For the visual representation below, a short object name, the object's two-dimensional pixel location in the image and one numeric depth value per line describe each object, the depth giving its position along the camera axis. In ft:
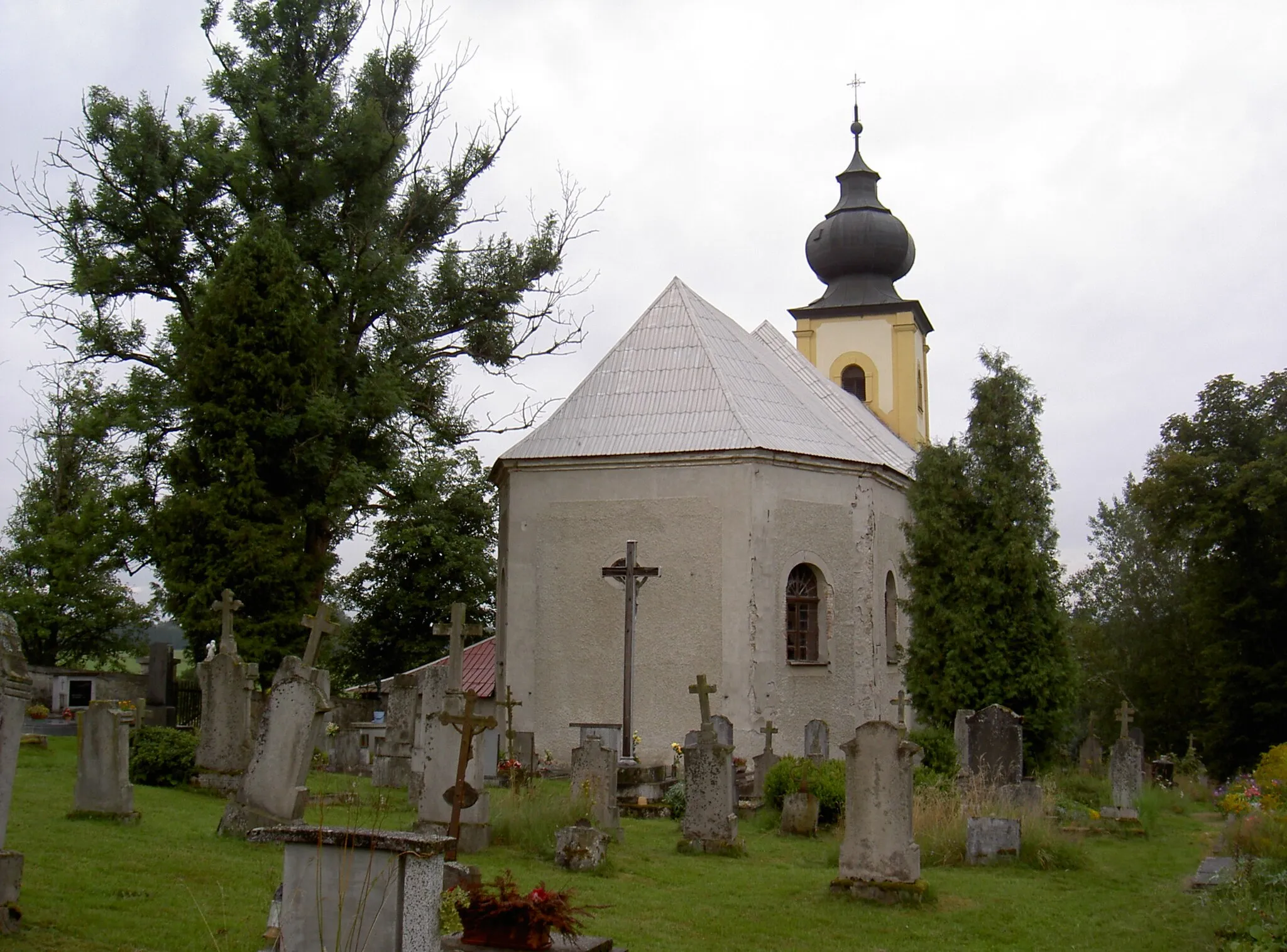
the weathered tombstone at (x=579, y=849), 31.42
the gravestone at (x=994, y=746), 47.88
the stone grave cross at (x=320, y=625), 35.42
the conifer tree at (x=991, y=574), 60.44
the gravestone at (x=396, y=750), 48.19
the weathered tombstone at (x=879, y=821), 29.86
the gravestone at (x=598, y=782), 37.19
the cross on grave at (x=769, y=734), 52.45
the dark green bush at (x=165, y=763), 44.27
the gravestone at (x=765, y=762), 49.06
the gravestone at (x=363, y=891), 15.12
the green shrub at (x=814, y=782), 42.32
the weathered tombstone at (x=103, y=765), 32.58
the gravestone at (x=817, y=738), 52.49
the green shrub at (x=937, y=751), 51.93
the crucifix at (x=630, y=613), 50.67
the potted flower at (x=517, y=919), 18.53
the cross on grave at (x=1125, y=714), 58.54
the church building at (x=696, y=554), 59.62
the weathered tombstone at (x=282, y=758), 31.30
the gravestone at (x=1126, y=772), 53.31
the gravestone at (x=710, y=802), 36.09
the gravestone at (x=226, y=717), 41.22
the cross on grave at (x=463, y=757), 26.68
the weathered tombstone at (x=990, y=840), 36.19
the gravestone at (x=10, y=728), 20.30
